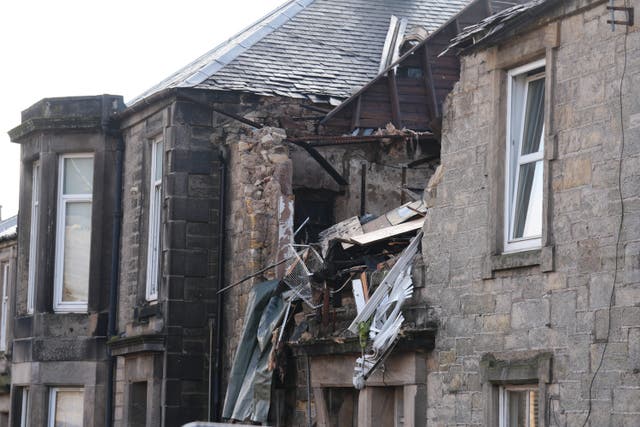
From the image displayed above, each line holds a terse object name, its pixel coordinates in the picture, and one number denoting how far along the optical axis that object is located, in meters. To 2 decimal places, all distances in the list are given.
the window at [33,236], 23.48
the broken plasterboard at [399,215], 16.48
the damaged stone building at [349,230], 12.28
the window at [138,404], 21.16
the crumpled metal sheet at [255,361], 17.27
